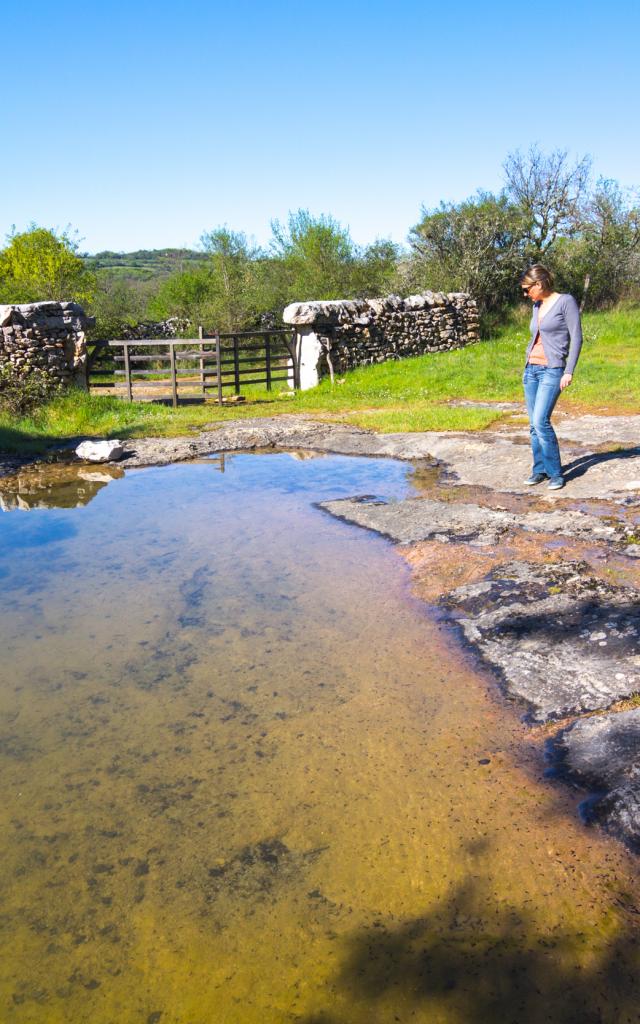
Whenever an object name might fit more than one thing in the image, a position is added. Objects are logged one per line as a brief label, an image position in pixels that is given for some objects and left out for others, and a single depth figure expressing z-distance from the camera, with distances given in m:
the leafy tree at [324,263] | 33.62
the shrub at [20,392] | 12.32
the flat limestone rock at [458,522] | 5.49
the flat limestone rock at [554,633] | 3.33
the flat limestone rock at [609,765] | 2.53
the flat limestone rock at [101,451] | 9.28
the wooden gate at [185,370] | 15.40
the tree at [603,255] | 24.62
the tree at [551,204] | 25.34
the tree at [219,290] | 32.88
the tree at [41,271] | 33.72
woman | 6.09
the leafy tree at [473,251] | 23.20
